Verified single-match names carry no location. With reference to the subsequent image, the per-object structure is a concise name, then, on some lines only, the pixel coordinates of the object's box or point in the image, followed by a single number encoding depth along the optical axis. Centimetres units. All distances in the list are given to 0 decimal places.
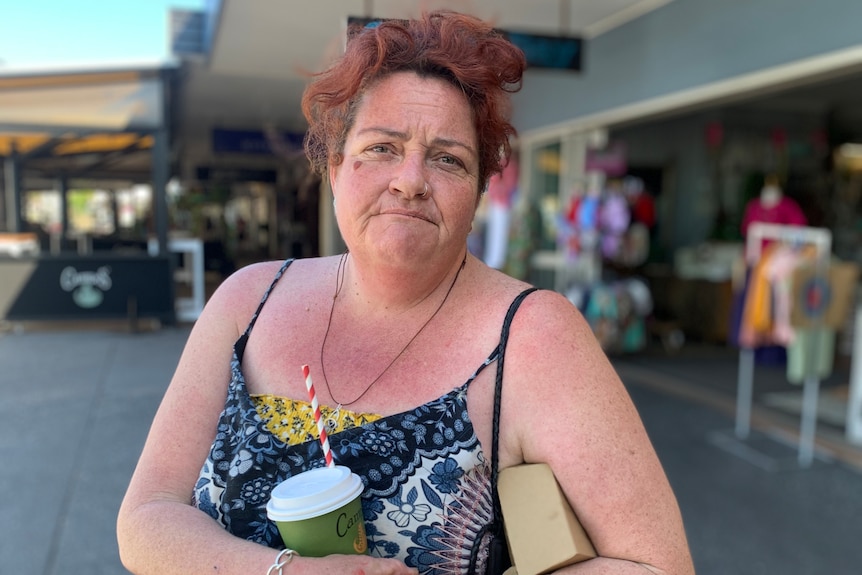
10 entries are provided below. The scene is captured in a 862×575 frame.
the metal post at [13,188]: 921
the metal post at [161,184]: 856
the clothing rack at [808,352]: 429
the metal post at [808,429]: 436
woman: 105
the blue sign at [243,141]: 1257
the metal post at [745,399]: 487
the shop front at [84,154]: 811
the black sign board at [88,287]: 817
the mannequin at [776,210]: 562
